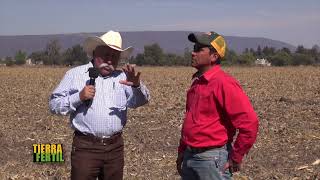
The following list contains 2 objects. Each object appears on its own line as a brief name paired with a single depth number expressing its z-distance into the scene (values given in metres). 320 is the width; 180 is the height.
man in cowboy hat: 4.41
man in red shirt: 3.87
